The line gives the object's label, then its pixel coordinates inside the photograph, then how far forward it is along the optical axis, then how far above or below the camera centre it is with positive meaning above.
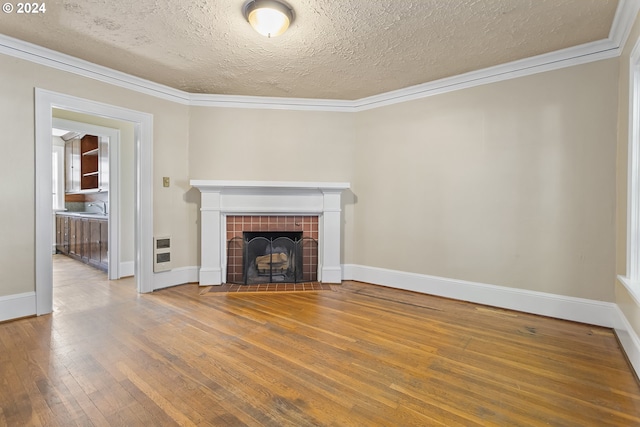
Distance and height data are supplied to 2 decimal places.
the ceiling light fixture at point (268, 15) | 1.97 +1.36
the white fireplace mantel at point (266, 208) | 3.65 +0.03
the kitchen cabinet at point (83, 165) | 5.60 +0.91
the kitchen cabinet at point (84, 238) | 4.45 -0.47
